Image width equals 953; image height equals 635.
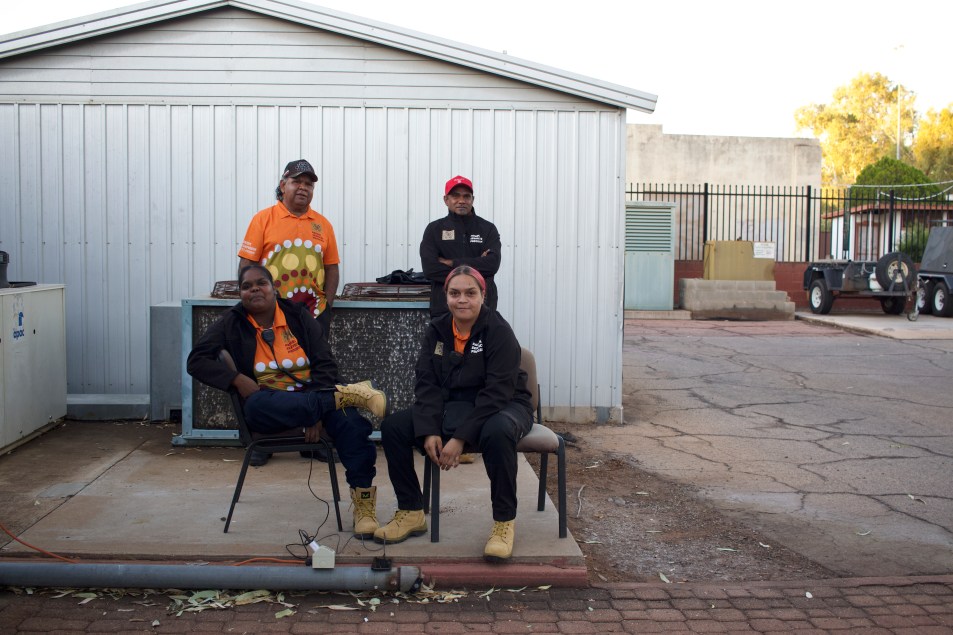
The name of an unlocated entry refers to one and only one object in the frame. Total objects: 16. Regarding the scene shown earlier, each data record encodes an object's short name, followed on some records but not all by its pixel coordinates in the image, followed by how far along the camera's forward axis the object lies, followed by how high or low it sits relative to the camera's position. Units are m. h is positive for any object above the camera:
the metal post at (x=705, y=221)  23.34 +1.24
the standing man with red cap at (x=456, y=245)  6.89 +0.17
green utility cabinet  21.66 +0.18
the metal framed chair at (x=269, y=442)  4.94 -0.93
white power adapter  4.38 -1.37
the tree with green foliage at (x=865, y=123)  58.47 +9.36
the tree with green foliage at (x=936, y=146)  51.75 +7.09
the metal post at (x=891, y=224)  23.01 +1.19
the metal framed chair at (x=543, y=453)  4.78 -1.00
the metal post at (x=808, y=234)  22.90 +0.93
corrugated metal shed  8.23 +0.99
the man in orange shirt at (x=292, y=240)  6.24 +0.18
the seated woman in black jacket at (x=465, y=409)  4.64 -0.73
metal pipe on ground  4.35 -1.46
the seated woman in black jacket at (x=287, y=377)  4.89 -0.60
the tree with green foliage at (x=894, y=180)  33.56 +3.47
